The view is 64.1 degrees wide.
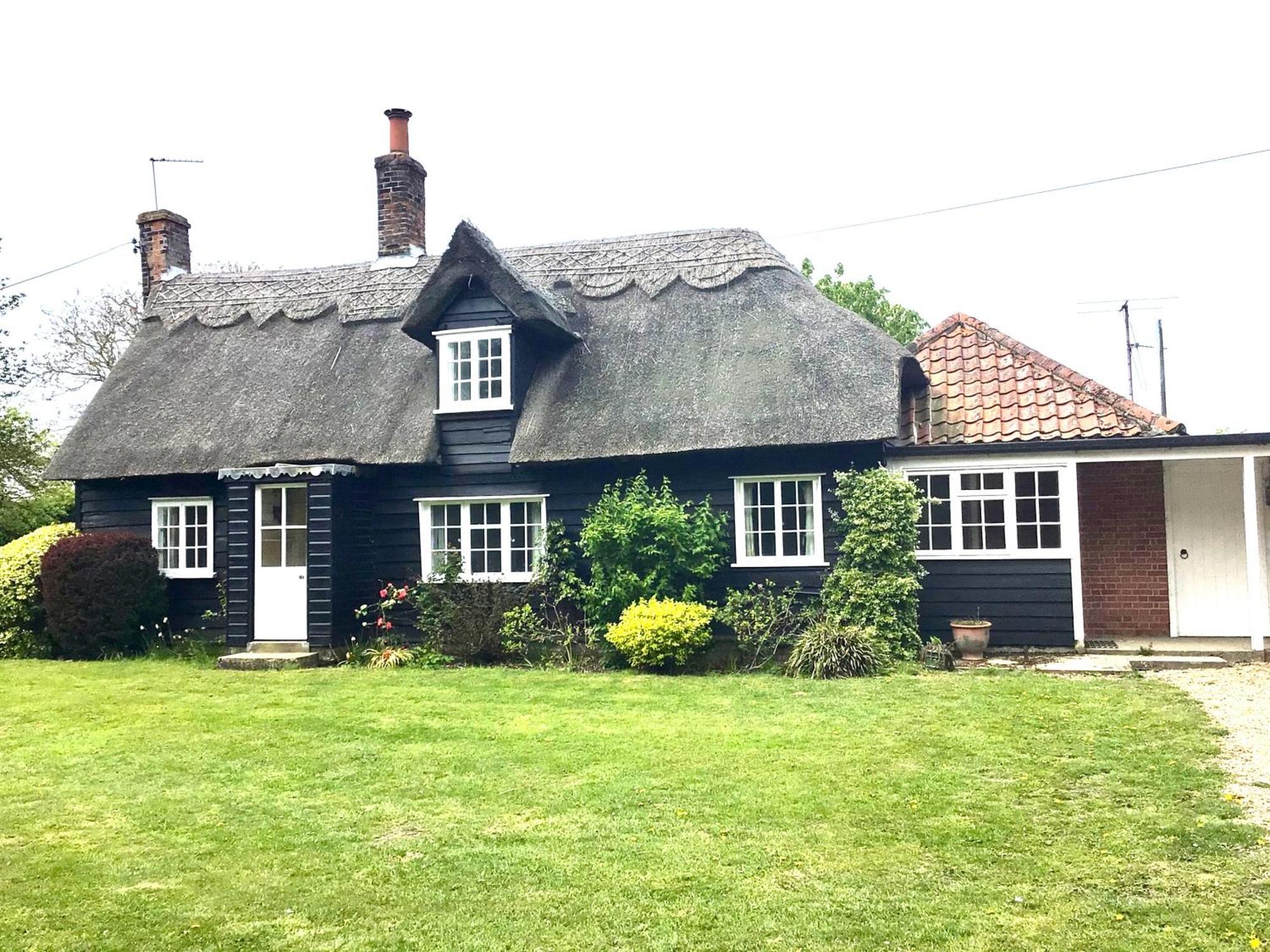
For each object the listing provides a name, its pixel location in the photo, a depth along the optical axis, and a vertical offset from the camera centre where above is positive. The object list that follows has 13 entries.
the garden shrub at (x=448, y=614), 13.94 -1.11
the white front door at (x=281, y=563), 14.44 -0.33
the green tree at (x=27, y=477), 20.83 +1.61
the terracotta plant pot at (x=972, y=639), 12.78 -1.44
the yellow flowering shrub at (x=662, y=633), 12.42 -1.26
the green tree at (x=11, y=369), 24.66 +4.34
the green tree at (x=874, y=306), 33.97 +7.44
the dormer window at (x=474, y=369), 14.98 +2.51
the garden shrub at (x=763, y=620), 13.19 -1.19
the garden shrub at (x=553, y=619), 13.78 -1.18
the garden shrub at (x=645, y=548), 13.23 -0.22
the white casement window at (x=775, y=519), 13.73 +0.13
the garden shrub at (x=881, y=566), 12.59 -0.50
